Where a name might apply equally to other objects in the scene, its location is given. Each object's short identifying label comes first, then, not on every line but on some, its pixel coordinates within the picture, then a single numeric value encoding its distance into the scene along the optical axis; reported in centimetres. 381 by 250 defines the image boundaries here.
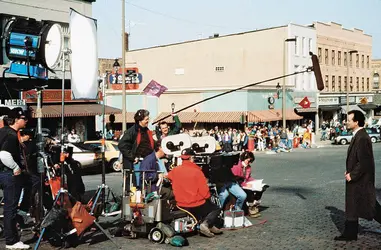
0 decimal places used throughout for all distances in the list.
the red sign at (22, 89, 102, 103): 2837
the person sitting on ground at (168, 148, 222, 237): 888
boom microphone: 1184
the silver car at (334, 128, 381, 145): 4384
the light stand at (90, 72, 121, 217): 949
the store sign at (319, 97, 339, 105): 5622
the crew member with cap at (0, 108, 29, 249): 806
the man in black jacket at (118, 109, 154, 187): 979
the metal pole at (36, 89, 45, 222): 843
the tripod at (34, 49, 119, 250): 816
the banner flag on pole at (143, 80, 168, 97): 2705
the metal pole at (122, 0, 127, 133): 2752
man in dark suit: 824
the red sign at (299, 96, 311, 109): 5036
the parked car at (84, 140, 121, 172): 2236
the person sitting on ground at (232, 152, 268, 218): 1080
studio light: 1038
